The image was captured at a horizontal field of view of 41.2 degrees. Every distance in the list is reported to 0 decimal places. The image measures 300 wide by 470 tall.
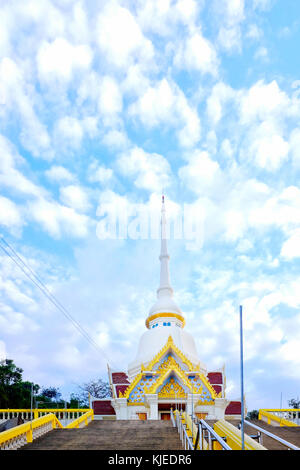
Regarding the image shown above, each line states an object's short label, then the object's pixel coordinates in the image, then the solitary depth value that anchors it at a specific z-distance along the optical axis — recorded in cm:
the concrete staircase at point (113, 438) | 1045
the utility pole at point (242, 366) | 471
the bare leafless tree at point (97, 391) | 5653
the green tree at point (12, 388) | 3877
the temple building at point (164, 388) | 2588
